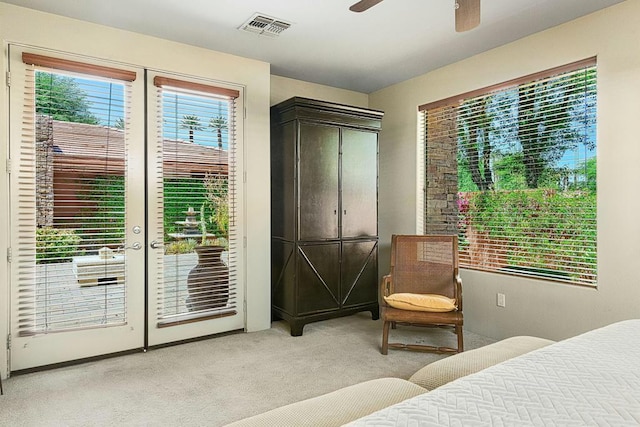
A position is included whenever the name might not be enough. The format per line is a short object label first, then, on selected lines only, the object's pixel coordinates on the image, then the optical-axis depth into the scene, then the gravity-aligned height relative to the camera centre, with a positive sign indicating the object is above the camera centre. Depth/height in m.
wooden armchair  3.24 -0.67
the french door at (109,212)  2.93 +0.03
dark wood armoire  3.91 +0.05
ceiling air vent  3.05 +1.52
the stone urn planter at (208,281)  3.63 -0.61
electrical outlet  3.61 -0.79
